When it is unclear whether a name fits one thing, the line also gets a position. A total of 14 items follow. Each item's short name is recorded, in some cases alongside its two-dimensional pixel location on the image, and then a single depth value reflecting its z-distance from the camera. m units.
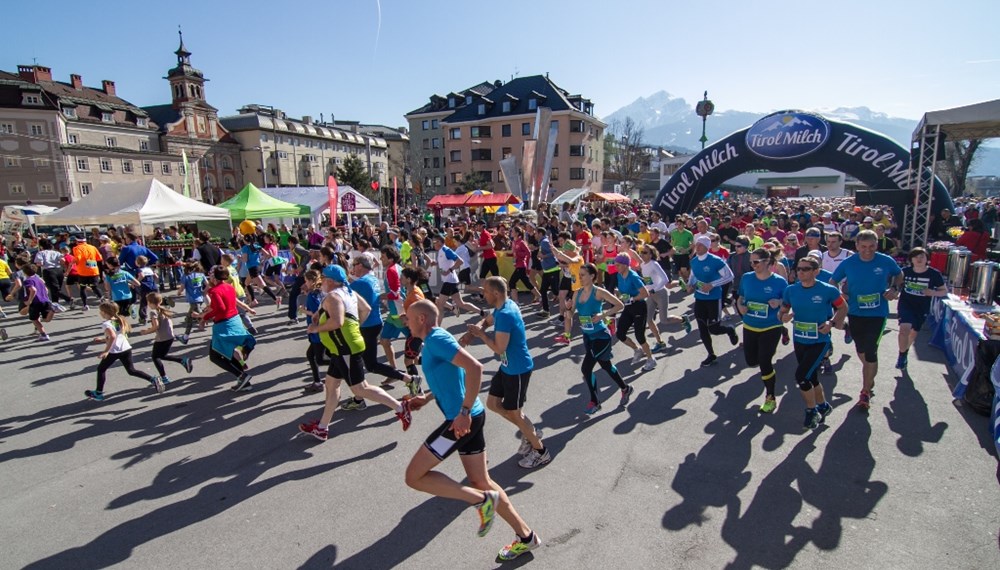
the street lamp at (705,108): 33.26
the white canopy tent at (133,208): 14.45
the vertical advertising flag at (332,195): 16.89
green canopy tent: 16.73
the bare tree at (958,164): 35.42
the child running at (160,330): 6.52
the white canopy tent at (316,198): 20.52
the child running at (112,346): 5.98
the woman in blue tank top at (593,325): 5.32
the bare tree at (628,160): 60.59
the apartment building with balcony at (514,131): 53.12
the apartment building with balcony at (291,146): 64.62
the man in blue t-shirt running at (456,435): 3.08
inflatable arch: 13.66
